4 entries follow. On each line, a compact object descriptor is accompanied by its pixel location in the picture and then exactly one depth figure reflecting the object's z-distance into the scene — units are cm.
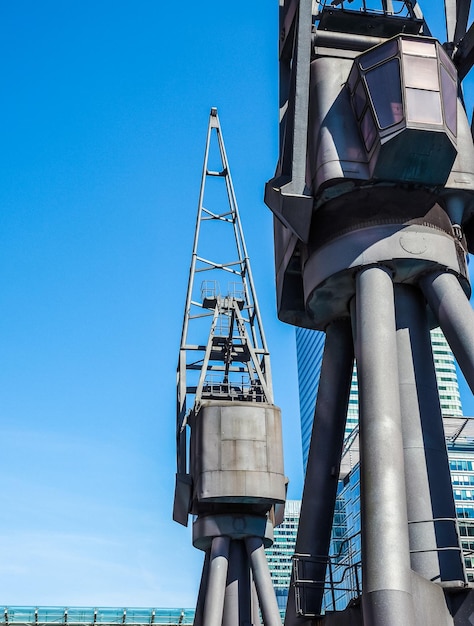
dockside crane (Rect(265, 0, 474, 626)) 1384
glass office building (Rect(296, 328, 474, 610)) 10744
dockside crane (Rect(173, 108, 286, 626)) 3019
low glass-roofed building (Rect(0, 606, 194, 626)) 6919
